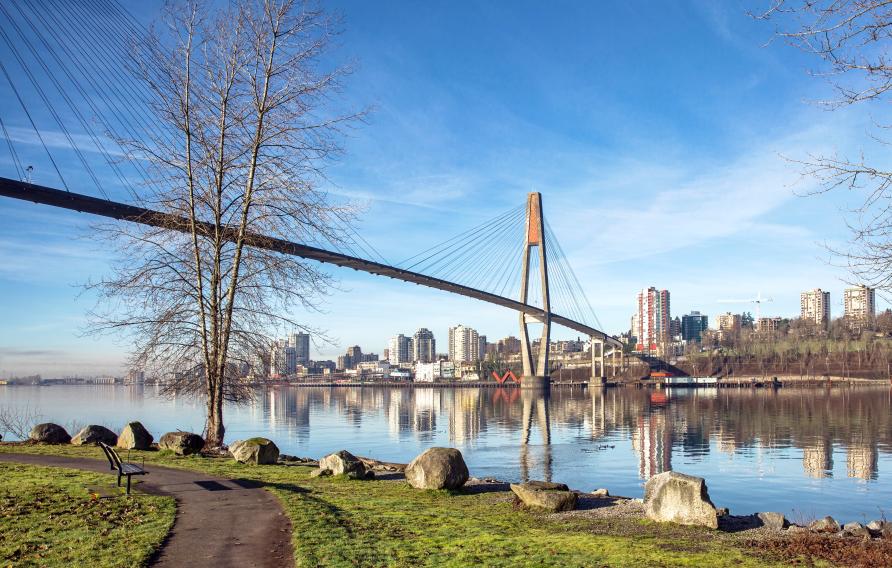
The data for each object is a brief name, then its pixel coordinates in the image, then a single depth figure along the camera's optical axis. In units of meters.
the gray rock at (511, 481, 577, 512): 11.91
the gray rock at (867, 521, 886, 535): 11.15
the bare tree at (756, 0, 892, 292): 6.88
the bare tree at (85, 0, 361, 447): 17.05
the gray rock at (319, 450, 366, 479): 13.98
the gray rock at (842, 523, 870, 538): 10.60
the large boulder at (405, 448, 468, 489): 13.10
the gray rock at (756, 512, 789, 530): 11.05
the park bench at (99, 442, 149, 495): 10.61
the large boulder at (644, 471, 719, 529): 10.53
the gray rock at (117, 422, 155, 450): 16.45
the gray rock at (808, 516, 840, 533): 10.95
